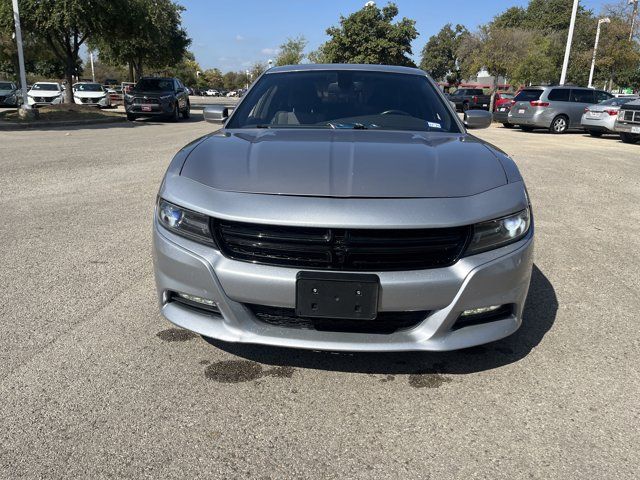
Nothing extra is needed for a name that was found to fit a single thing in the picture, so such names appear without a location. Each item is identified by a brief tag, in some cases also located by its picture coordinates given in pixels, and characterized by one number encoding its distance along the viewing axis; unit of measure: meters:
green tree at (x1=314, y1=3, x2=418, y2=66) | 47.94
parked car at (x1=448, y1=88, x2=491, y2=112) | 33.97
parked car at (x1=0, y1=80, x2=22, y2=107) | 29.10
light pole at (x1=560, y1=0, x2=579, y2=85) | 25.29
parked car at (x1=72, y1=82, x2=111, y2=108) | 28.48
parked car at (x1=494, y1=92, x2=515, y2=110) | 29.43
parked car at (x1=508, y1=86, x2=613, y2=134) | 19.33
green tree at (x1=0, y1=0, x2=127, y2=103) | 20.23
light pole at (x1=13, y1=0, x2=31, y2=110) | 17.80
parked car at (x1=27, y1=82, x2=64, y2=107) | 27.47
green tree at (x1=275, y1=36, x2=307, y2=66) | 74.75
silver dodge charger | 2.34
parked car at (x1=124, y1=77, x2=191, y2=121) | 21.22
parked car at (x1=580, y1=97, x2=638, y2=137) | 17.19
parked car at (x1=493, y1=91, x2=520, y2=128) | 21.76
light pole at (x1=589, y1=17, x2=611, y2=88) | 34.42
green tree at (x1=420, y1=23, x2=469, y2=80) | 96.00
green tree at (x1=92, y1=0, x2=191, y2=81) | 23.50
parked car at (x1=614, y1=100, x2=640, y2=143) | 15.77
